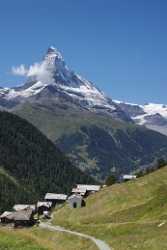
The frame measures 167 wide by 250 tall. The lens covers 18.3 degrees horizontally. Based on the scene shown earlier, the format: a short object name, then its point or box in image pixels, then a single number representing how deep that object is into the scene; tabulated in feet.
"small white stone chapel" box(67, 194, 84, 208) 522.27
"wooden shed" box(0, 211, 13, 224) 532.60
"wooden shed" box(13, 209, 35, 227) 484.33
